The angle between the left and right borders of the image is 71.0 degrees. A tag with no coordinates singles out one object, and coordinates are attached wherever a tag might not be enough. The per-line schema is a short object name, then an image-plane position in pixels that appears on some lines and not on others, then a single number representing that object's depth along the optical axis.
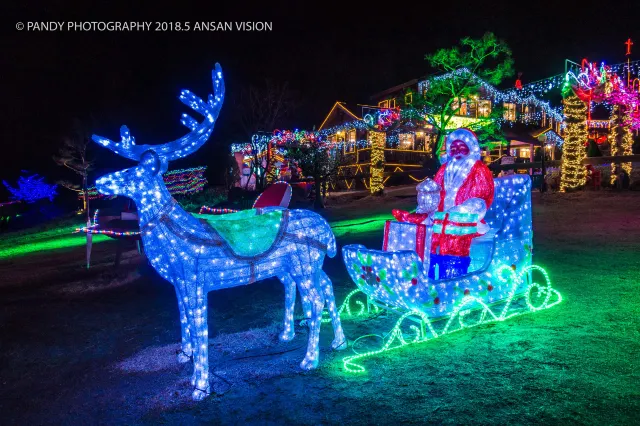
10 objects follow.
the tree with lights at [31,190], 31.50
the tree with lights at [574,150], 17.16
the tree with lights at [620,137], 19.08
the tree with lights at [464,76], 19.38
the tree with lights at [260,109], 27.86
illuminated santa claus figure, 4.62
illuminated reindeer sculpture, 3.66
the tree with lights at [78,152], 27.61
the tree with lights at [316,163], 20.14
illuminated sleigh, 4.33
